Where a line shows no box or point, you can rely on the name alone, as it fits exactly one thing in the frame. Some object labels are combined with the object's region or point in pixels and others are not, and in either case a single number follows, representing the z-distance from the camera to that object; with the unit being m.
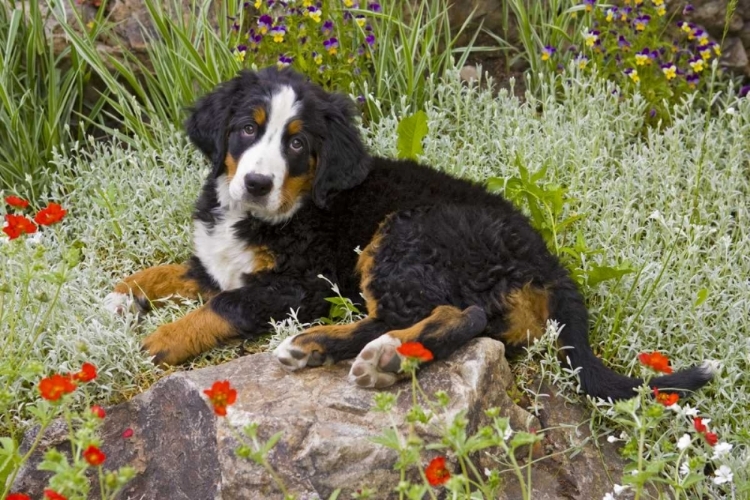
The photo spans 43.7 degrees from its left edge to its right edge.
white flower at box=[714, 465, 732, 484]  2.62
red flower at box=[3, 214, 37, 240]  2.84
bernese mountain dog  3.38
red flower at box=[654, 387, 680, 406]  2.50
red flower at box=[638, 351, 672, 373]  2.43
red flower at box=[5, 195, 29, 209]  3.12
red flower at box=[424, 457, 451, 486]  2.30
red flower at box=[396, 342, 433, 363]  2.32
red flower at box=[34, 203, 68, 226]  2.96
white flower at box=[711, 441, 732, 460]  2.61
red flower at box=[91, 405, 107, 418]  2.34
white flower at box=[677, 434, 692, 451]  2.51
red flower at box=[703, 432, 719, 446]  2.55
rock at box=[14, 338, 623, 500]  2.98
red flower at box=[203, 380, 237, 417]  2.21
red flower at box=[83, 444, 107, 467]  2.17
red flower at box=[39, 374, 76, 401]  2.28
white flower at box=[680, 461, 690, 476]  2.52
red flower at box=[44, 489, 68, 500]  2.17
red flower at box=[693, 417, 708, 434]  2.57
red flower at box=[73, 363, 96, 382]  2.48
